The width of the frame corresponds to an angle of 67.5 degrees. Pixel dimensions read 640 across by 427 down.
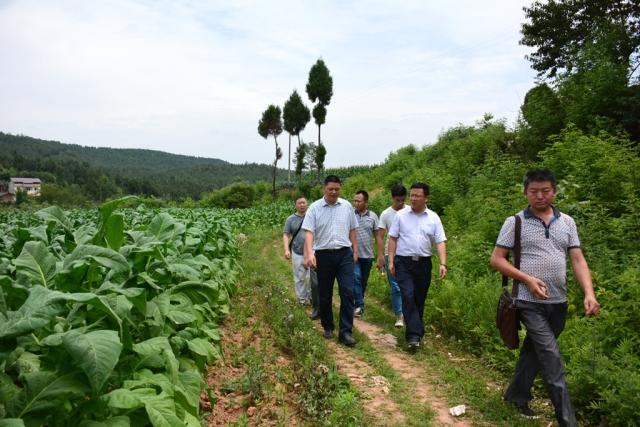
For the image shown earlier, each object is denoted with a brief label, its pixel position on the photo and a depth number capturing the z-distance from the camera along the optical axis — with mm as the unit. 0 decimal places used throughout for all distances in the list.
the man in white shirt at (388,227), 6832
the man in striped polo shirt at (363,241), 7590
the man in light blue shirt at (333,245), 6023
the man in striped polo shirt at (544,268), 3676
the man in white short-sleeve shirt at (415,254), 5836
